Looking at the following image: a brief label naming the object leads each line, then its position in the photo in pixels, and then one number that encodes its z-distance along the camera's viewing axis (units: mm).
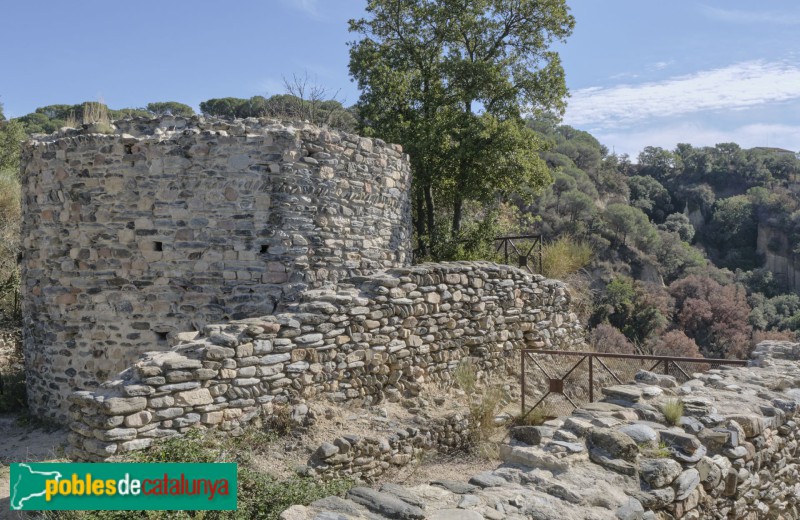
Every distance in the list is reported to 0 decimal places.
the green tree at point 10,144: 20234
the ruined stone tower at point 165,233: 7781
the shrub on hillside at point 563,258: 14602
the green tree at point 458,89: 13742
